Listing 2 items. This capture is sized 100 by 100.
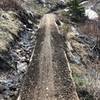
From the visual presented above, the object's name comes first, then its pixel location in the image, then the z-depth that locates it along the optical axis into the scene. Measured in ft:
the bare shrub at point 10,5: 45.87
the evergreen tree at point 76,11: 60.33
